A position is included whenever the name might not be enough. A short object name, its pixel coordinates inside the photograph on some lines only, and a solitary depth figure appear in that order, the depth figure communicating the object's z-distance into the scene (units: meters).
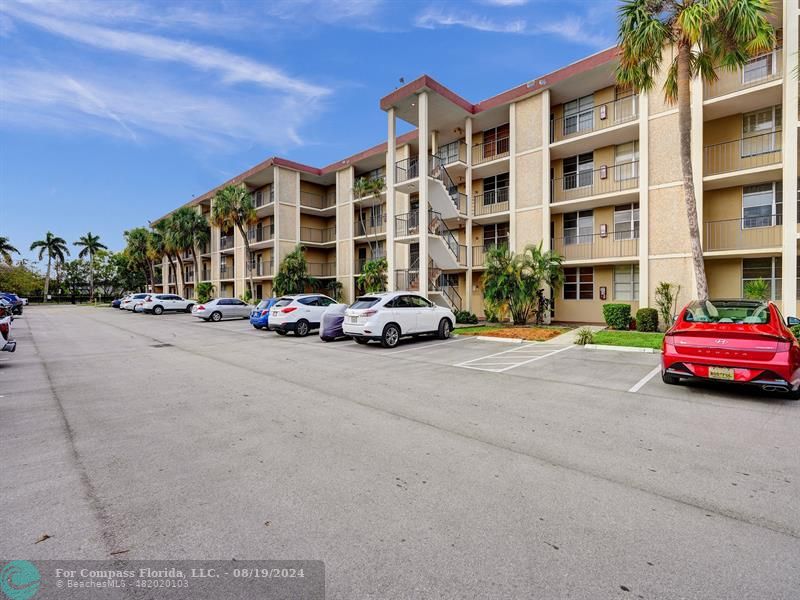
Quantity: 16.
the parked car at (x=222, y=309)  26.31
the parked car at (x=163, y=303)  33.38
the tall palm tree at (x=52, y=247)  70.12
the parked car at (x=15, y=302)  31.64
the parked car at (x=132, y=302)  35.08
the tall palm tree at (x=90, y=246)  73.25
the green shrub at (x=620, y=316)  16.23
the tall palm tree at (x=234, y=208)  30.25
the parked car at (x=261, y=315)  18.84
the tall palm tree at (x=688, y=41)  11.16
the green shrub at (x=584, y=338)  12.70
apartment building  14.89
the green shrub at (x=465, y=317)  19.86
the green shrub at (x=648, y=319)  15.44
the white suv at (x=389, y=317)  12.45
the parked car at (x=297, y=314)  16.27
